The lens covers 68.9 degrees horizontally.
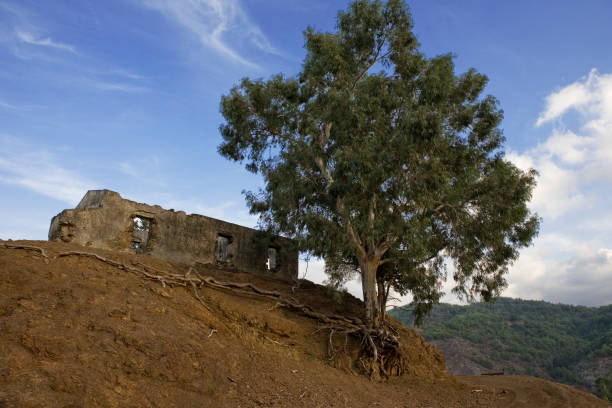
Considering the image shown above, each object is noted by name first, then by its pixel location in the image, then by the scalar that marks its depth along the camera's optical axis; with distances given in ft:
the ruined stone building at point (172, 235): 40.40
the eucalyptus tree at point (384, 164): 39.93
